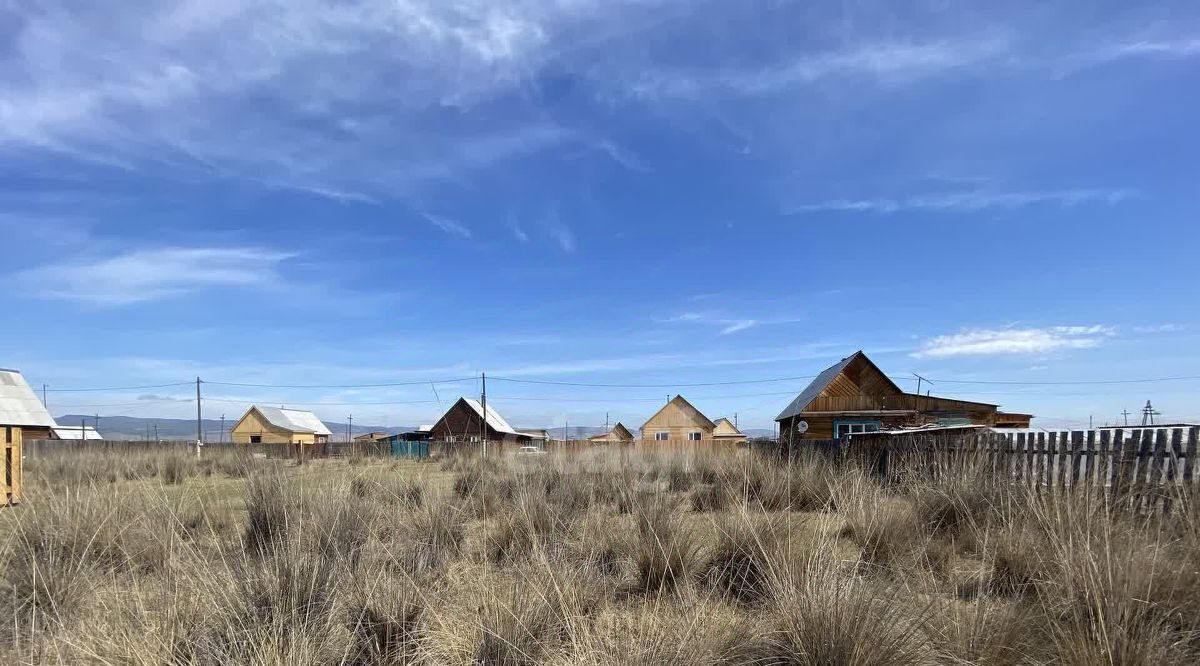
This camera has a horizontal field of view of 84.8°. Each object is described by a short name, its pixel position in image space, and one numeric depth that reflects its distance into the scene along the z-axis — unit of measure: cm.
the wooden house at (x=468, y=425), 6009
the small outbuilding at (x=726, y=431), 7028
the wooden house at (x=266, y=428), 7519
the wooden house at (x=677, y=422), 6328
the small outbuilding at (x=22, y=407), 3859
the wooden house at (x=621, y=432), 7410
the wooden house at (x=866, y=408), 3853
